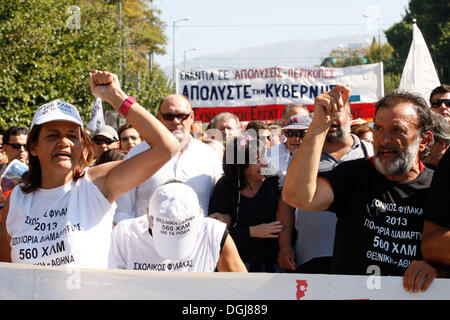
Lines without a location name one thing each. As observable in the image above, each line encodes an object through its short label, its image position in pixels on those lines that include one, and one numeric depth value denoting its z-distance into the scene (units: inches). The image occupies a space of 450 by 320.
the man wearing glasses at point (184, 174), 150.2
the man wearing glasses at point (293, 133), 179.0
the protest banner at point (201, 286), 85.2
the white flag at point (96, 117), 318.0
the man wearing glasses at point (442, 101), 188.4
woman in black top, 143.1
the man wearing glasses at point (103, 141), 227.3
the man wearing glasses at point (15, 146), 229.2
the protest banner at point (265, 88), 328.2
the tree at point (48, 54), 406.6
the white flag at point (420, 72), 266.1
